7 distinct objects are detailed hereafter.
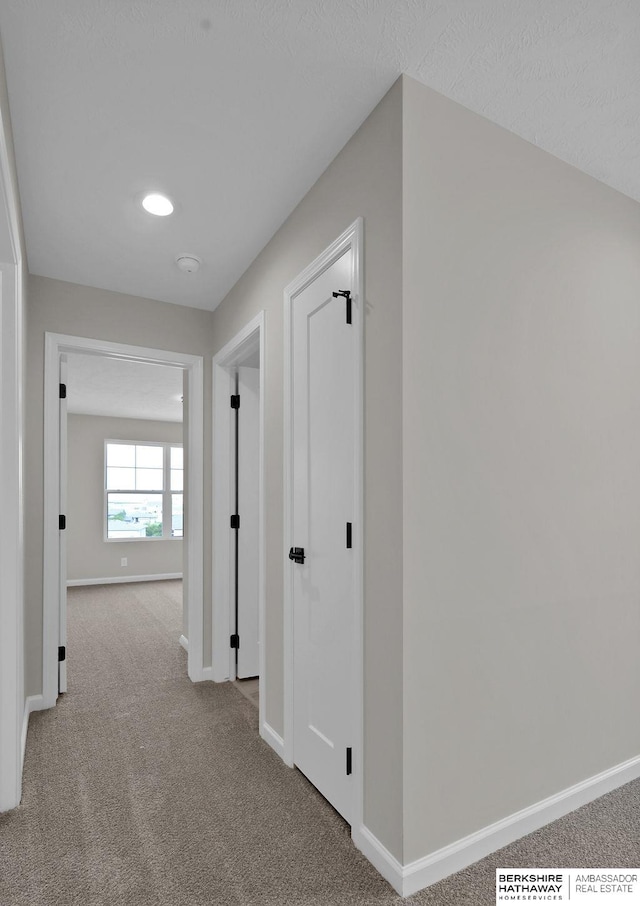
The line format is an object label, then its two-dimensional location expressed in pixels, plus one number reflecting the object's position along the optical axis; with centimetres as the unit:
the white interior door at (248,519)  342
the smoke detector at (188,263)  281
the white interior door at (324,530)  190
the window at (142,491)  744
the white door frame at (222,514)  336
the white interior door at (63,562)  316
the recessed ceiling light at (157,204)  226
